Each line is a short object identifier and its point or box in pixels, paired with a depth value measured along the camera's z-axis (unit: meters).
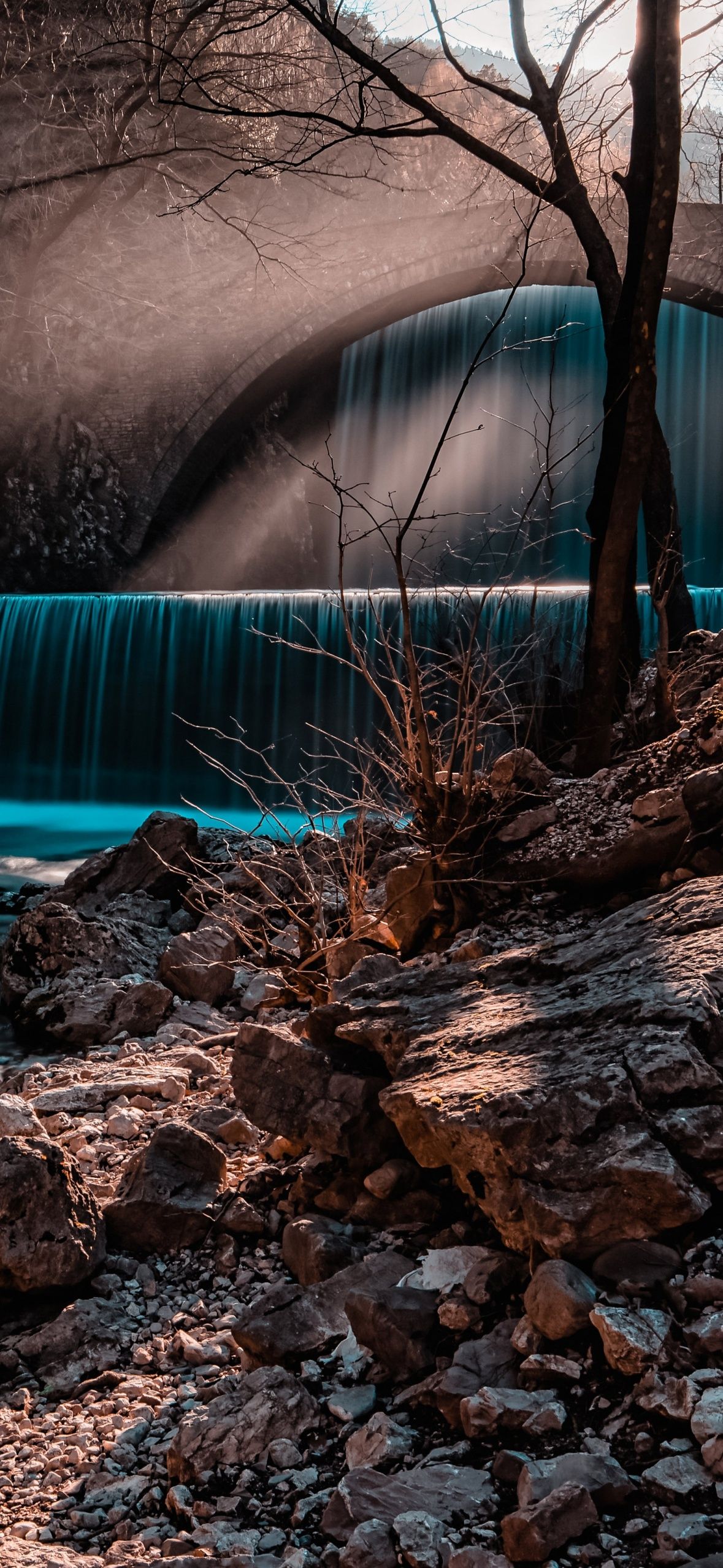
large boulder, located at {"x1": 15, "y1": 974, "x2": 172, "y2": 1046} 4.22
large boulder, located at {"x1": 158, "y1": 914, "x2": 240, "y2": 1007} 4.37
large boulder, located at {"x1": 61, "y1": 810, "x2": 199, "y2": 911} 5.84
